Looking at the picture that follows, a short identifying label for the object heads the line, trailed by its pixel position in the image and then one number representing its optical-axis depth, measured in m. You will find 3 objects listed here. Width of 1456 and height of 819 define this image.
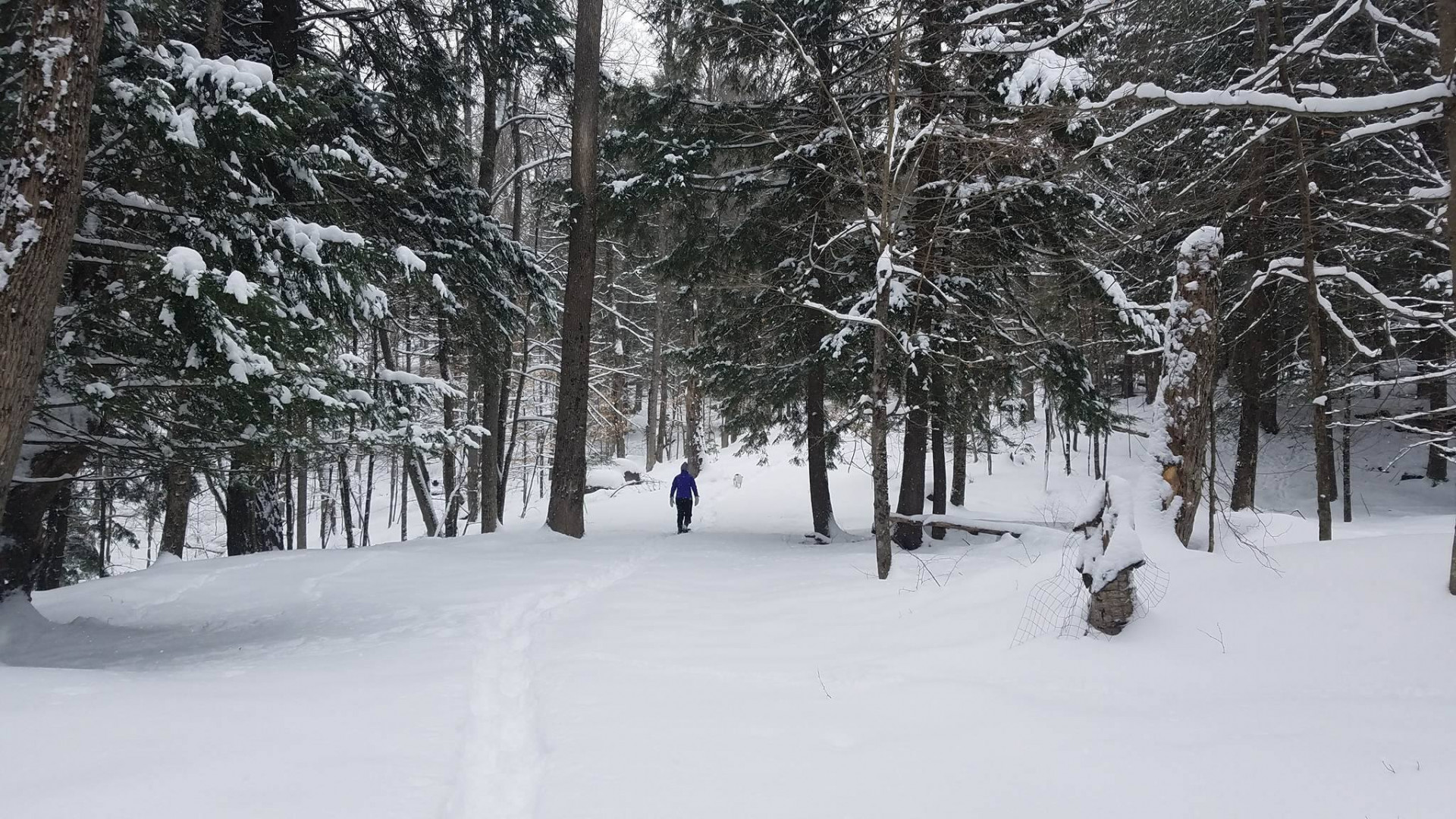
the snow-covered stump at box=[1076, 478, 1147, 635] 4.30
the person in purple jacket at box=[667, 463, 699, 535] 14.96
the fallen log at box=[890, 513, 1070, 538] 9.48
